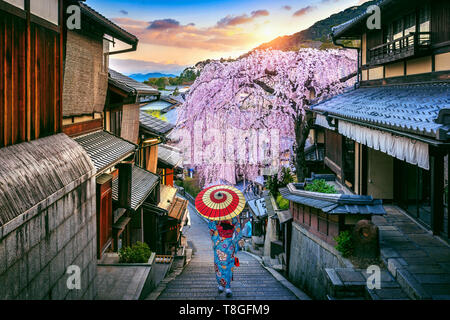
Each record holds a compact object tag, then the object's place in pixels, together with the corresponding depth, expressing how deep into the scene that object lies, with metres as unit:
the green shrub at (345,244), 8.11
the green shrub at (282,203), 16.19
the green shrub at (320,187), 10.96
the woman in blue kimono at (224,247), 9.34
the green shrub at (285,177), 17.77
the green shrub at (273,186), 18.25
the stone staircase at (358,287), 6.38
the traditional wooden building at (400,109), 7.17
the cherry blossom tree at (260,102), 15.98
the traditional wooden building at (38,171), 3.82
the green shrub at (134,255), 9.88
